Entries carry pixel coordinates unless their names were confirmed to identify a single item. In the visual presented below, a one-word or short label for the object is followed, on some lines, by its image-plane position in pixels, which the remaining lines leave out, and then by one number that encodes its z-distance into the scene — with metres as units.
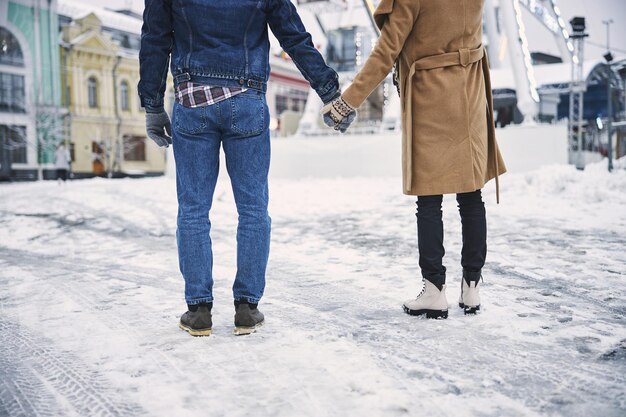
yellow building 25.16
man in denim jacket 2.27
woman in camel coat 2.48
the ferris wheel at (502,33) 14.80
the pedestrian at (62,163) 17.52
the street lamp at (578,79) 12.62
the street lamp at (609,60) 11.36
